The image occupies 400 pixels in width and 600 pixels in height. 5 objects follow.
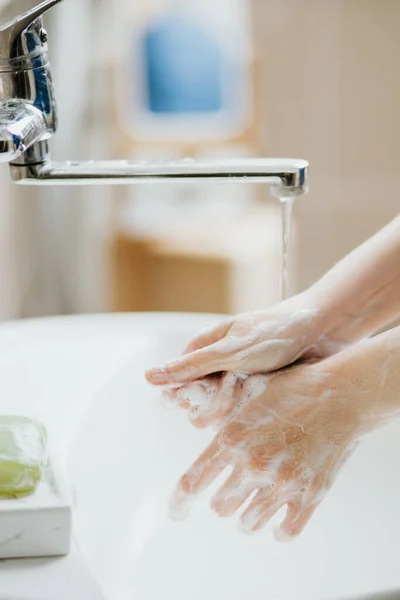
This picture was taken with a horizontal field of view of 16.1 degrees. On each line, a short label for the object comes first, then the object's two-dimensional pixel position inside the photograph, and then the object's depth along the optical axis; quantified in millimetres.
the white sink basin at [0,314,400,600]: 929
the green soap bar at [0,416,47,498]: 805
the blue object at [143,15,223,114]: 2385
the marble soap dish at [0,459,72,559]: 789
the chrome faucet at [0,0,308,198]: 866
